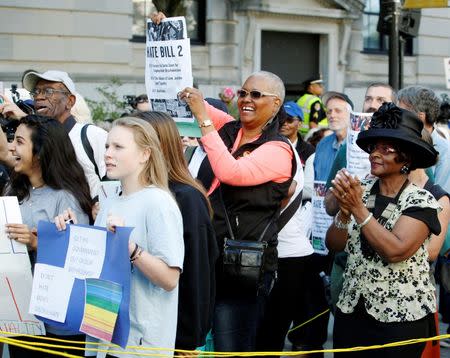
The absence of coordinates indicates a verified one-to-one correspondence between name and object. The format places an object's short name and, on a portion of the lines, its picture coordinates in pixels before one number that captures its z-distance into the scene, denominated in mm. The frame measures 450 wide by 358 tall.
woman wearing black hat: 4836
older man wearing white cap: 6012
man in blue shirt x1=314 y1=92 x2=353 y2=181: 7621
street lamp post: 13828
